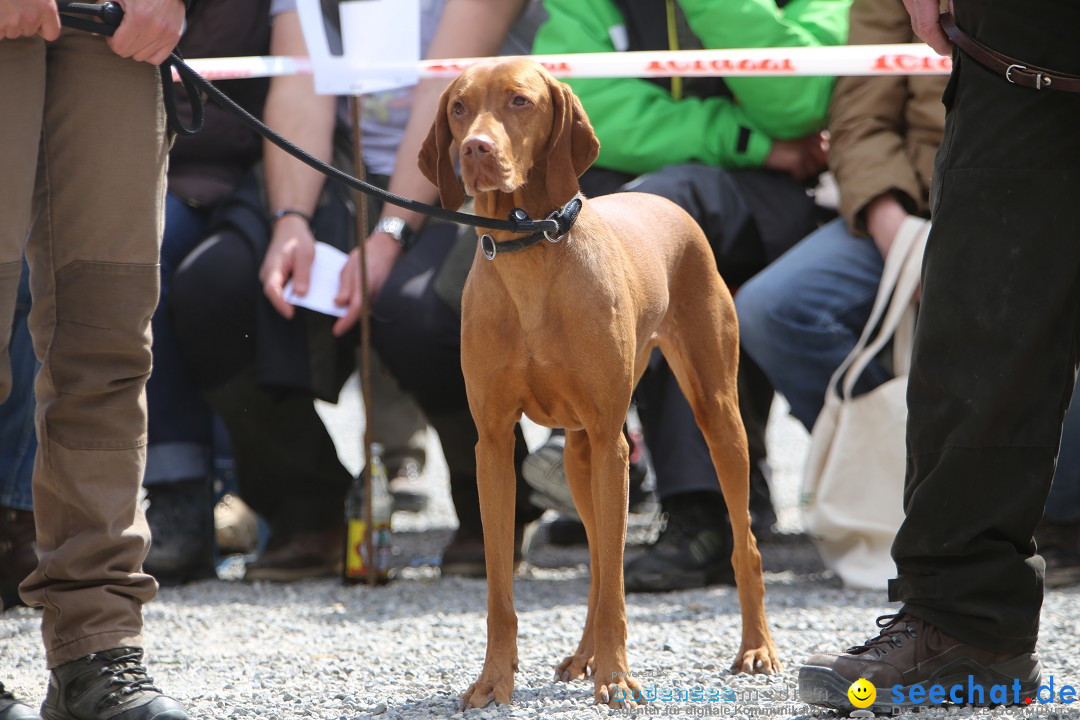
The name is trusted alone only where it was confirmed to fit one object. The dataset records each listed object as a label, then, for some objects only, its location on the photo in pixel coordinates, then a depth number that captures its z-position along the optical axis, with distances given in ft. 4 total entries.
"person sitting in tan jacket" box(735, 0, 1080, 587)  28.68
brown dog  17.65
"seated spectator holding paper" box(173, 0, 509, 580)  29.25
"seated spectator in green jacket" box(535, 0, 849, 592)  29.04
